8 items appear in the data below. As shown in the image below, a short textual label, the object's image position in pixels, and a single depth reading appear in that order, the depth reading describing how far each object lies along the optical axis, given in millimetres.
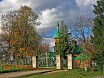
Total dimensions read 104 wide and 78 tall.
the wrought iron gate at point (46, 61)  27357
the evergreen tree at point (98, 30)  23815
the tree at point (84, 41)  28835
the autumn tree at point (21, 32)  33880
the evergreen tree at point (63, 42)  36789
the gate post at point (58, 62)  24502
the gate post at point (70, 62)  24508
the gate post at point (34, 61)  26128
